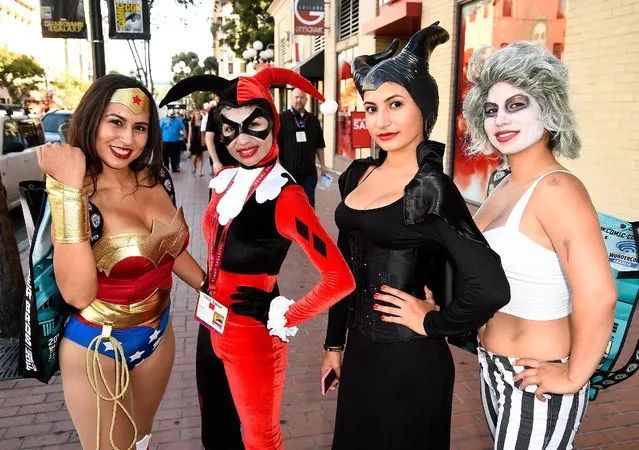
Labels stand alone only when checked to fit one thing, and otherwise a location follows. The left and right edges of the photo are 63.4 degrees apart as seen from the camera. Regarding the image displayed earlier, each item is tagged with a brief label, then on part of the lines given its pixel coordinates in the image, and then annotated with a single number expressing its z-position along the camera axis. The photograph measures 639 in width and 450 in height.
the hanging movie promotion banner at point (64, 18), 5.37
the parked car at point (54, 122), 13.49
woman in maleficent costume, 1.60
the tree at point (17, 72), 33.81
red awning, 9.25
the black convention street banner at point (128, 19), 5.52
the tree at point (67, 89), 50.72
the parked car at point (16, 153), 8.79
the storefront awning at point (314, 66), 16.73
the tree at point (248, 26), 28.94
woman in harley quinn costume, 2.02
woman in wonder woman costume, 1.78
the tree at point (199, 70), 61.28
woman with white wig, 1.47
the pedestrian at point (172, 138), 15.16
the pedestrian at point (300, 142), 6.97
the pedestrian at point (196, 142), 15.41
